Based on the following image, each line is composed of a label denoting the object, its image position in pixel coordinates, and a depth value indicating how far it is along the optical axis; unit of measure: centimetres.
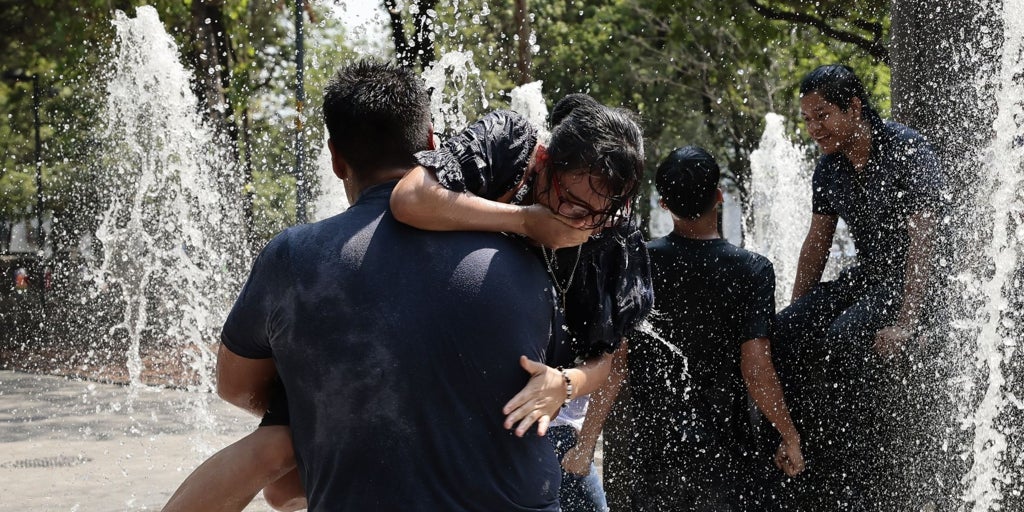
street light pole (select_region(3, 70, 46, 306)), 2054
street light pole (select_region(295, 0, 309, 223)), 1627
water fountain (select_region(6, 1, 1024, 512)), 401
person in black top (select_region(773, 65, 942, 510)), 366
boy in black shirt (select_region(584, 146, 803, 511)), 357
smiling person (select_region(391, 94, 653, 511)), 221
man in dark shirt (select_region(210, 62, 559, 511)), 209
